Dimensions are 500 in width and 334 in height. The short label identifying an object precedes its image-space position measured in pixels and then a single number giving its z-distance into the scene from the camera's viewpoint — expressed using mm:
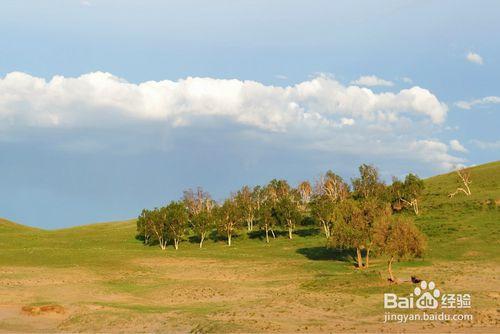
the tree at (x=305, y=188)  170500
